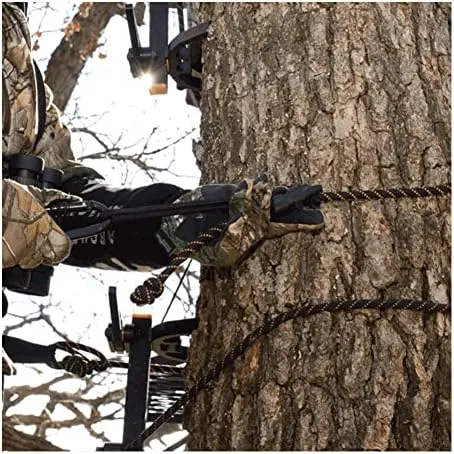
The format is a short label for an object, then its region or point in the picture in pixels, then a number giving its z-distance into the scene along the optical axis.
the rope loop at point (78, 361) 1.77
